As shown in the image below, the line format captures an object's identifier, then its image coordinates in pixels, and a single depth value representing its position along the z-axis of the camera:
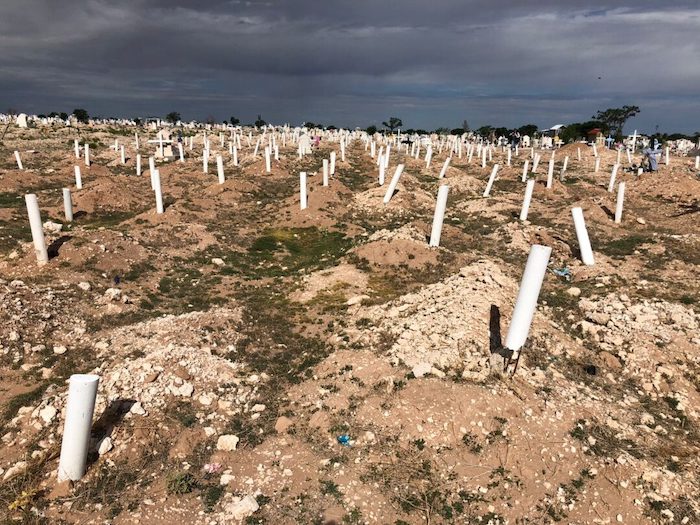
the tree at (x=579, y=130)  81.44
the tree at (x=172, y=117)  125.50
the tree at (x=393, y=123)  113.44
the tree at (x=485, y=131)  101.31
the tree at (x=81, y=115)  104.06
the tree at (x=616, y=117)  87.94
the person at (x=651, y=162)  38.12
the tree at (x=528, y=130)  101.88
